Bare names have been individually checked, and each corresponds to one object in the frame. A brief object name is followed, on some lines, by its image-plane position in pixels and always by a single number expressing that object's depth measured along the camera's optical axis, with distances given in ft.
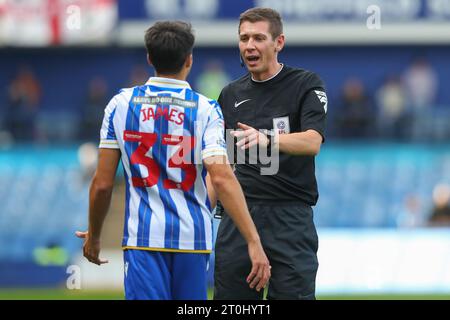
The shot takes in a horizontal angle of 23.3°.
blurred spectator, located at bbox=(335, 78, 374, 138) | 71.05
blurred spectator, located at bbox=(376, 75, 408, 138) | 72.28
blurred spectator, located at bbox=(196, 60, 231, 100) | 74.43
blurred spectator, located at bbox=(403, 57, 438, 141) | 73.00
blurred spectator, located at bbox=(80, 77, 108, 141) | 71.41
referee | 22.57
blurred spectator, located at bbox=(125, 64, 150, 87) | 72.69
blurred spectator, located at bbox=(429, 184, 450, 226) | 59.88
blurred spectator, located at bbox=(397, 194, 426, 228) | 65.08
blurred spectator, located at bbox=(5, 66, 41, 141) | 74.49
